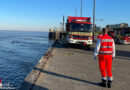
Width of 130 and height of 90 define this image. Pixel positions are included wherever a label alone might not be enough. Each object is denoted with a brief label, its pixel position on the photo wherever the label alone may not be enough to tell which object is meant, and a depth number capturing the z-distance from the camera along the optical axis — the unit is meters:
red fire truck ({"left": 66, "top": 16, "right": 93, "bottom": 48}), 14.04
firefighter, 4.66
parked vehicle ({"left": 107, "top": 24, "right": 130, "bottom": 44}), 22.35
